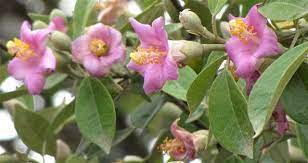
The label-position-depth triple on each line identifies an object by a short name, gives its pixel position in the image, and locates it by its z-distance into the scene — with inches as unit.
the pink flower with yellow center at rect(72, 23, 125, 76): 53.0
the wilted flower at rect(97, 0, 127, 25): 64.5
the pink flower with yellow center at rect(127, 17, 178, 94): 44.0
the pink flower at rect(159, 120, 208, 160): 51.5
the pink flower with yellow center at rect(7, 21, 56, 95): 53.7
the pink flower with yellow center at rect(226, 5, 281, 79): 40.7
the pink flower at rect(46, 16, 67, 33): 60.4
